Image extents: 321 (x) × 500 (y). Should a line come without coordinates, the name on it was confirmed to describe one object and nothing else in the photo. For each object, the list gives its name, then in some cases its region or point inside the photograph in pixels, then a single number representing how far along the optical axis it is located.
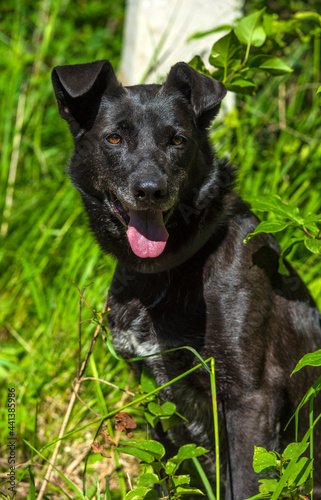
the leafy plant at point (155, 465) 3.51
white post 8.05
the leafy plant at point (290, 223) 4.04
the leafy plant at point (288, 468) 3.36
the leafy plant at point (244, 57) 4.83
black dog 4.53
